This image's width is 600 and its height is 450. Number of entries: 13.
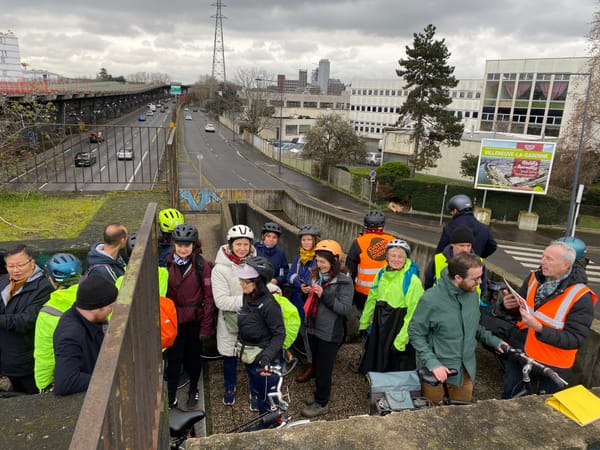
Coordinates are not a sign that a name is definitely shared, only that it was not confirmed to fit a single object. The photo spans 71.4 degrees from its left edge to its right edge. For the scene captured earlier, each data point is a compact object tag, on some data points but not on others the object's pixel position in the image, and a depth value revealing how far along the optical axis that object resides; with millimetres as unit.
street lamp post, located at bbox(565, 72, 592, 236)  18228
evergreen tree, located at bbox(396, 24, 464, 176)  32938
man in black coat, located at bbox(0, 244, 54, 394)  3322
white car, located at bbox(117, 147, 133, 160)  38266
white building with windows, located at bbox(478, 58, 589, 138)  51188
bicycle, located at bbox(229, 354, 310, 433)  3209
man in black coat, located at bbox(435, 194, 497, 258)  5219
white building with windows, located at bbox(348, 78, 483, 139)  67000
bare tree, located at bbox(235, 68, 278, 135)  71250
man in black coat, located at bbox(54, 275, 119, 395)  2459
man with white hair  3125
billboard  24969
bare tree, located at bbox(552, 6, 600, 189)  27309
